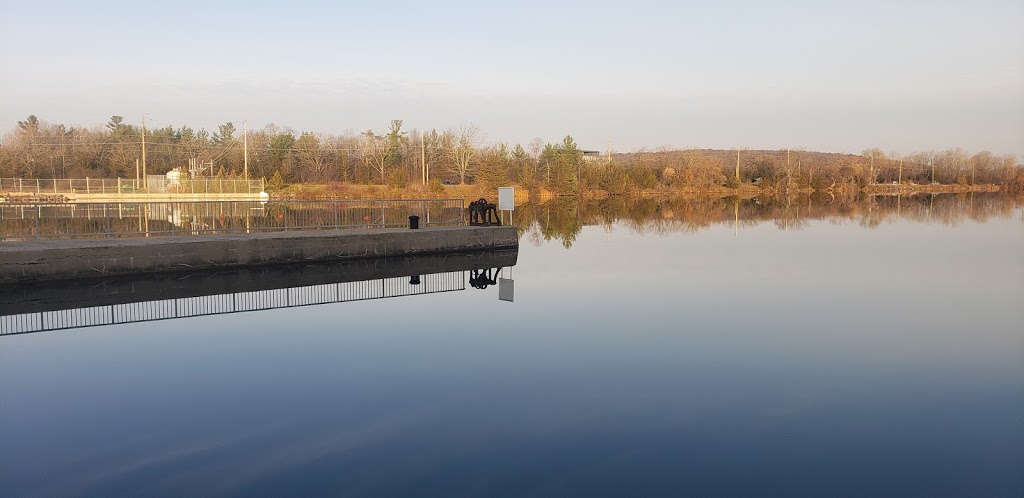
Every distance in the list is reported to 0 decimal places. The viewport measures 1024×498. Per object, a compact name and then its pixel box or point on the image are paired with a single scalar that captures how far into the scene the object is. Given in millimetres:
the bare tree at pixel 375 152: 82350
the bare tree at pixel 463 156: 79000
